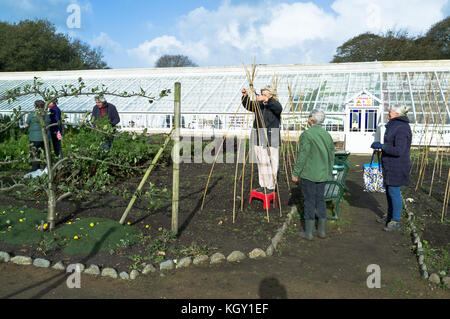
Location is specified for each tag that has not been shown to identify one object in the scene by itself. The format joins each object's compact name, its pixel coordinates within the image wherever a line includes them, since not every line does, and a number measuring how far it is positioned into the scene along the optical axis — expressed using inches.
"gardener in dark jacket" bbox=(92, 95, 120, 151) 319.3
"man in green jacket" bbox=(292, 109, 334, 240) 187.2
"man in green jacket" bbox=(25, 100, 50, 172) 310.8
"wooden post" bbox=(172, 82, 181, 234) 176.7
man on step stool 232.4
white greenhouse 619.8
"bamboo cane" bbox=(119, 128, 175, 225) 185.5
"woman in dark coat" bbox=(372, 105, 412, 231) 195.6
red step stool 229.1
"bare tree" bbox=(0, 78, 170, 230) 176.1
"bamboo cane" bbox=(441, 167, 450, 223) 218.6
